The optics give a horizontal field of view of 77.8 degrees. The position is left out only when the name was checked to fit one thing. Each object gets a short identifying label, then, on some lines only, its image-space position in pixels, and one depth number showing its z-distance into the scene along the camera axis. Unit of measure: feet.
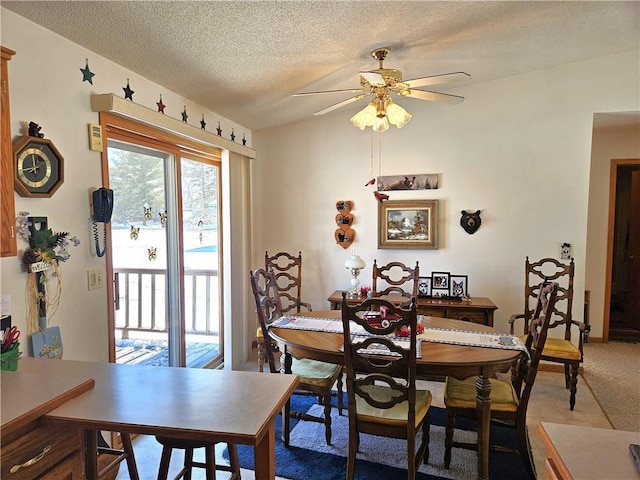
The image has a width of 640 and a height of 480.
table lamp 12.66
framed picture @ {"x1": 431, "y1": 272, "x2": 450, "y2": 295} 12.81
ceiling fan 8.21
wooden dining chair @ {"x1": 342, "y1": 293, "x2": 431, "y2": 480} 6.39
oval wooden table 6.84
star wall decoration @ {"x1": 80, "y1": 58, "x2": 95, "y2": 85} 7.07
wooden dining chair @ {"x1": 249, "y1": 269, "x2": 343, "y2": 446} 8.45
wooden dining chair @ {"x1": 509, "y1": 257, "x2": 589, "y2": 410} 10.28
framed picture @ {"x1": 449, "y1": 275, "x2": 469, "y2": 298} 12.65
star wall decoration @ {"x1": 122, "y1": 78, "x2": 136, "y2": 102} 8.09
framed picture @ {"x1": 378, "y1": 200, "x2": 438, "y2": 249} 13.28
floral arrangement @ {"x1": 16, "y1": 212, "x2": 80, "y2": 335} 6.03
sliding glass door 8.84
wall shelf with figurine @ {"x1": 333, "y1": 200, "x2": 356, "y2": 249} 14.04
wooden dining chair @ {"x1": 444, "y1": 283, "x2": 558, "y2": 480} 7.34
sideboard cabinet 11.66
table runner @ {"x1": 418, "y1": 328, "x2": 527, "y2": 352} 7.67
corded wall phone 7.25
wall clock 5.82
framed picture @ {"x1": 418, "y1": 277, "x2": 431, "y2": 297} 12.87
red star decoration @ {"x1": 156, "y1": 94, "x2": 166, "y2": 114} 9.11
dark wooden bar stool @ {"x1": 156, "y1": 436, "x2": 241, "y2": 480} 5.29
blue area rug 7.74
